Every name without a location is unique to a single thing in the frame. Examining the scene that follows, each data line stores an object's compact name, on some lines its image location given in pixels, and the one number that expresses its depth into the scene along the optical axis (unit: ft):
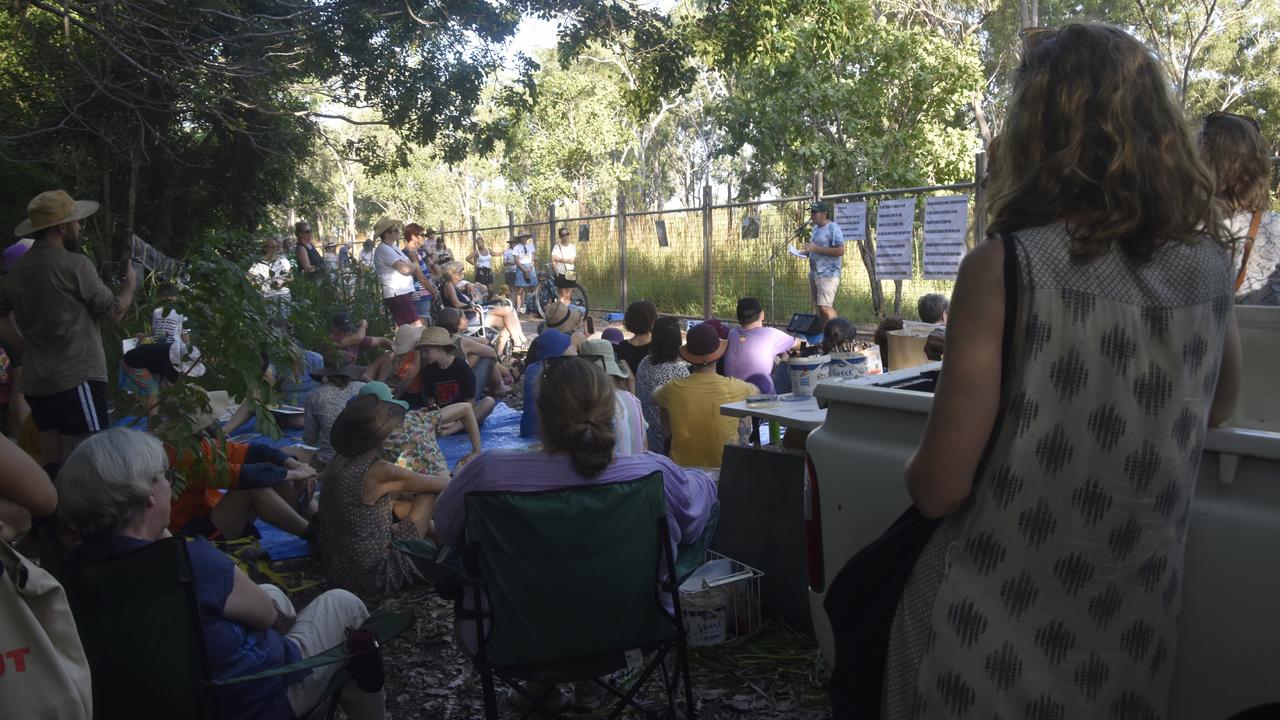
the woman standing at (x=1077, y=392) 4.77
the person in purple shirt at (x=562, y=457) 9.69
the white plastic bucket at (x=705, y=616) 12.51
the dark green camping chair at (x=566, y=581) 9.27
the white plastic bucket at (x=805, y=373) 15.72
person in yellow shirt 16.20
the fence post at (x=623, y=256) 54.49
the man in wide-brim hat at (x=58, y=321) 16.67
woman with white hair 7.80
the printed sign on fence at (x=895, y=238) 33.09
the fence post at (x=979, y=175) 27.50
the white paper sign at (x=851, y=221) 36.70
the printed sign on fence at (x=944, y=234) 30.94
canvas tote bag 5.61
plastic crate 12.54
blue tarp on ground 17.53
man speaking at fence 36.01
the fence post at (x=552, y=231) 62.13
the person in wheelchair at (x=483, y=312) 37.63
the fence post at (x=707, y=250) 45.11
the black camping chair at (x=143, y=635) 7.49
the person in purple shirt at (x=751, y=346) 20.48
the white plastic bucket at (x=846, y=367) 15.60
